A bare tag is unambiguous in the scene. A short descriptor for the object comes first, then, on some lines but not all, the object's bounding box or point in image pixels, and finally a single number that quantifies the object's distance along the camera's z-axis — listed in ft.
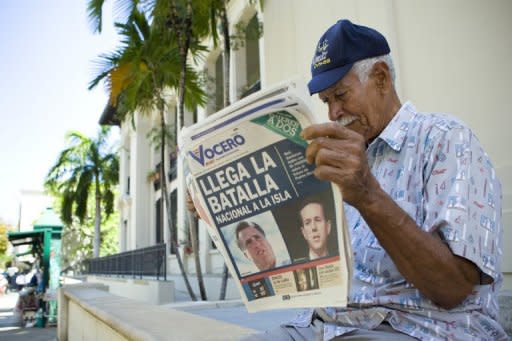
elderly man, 3.96
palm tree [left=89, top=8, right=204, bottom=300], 33.35
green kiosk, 39.47
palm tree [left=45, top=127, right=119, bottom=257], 91.15
